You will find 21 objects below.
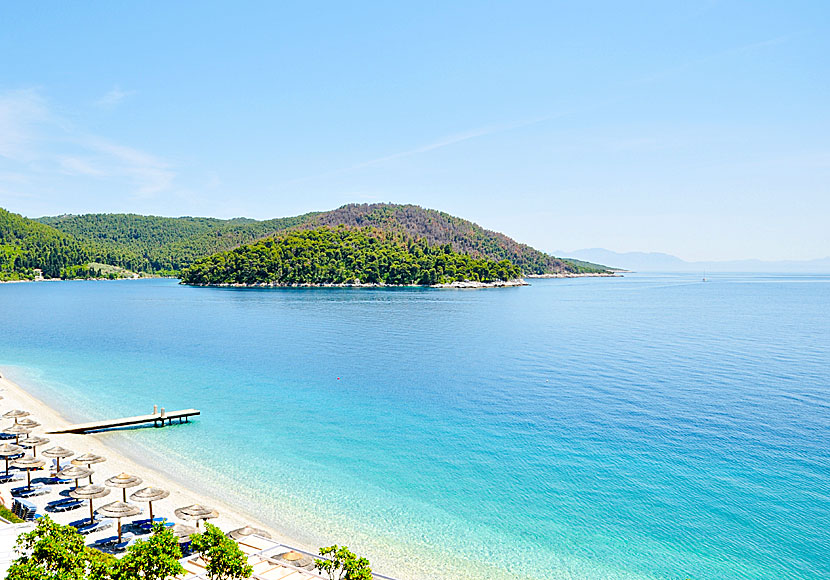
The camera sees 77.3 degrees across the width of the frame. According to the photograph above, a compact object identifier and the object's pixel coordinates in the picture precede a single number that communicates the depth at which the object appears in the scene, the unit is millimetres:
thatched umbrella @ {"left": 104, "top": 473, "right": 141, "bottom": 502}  23797
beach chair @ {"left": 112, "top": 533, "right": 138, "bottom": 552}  20922
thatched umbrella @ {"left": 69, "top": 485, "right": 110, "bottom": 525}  22734
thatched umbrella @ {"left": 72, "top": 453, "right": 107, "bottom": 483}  26391
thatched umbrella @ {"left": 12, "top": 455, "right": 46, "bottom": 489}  26266
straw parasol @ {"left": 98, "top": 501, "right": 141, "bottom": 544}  21019
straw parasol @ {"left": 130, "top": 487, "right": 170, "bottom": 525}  22312
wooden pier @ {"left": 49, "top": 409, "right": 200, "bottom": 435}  36844
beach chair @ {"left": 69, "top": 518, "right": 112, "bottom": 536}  22203
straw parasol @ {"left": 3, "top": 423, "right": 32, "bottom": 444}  33094
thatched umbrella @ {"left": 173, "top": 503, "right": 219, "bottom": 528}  21547
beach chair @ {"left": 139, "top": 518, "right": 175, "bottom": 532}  22766
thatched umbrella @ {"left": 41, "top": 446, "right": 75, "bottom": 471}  28109
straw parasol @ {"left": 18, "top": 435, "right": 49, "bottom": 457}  29719
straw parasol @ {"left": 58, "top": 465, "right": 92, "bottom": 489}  25047
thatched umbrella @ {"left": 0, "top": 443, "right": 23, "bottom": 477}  27359
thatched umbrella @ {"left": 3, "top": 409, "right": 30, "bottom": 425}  35412
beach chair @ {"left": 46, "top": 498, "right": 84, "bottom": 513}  24047
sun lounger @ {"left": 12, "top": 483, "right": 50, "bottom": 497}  25203
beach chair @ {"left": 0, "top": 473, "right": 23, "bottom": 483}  26750
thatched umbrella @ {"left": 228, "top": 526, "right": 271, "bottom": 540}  21359
